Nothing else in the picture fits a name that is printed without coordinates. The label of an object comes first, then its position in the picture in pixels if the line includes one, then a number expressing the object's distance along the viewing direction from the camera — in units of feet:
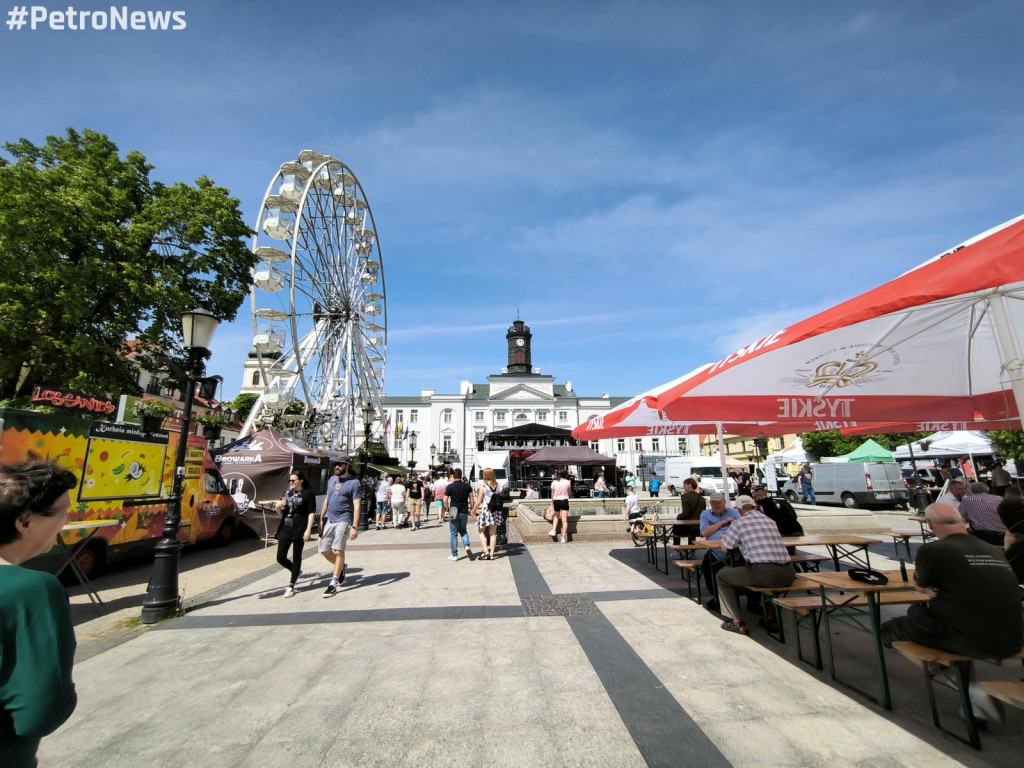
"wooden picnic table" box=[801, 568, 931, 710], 11.35
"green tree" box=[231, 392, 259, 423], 177.27
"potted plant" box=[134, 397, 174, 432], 31.07
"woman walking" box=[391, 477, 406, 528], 54.70
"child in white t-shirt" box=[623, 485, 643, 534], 36.28
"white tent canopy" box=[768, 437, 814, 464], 96.22
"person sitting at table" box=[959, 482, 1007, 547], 21.47
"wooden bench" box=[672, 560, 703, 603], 20.16
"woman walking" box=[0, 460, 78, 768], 4.29
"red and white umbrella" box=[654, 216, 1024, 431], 10.19
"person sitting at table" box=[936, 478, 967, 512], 26.77
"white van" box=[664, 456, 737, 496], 95.04
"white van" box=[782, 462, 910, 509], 65.87
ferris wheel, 61.16
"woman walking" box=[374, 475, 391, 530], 57.16
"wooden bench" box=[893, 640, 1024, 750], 9.71
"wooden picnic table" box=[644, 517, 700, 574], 26.63
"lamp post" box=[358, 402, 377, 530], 57.06
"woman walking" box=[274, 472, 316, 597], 23.41
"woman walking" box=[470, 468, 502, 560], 31.50
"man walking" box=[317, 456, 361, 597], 23.77
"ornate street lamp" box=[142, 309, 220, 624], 19.79
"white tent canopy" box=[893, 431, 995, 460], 58.03
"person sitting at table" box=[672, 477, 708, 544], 28.27
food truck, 23.44
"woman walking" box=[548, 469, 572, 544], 37.37
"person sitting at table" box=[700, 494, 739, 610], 20.12
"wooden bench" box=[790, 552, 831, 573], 19.51
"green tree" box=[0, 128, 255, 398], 44.60
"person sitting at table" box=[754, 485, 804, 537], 23.58
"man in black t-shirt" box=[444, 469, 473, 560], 31.27
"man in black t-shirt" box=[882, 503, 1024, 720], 10.02
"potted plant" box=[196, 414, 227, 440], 41.88
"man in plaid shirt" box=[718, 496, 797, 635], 15.37
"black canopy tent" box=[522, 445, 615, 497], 75.92
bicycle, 28.64
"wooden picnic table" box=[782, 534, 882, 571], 19.56
